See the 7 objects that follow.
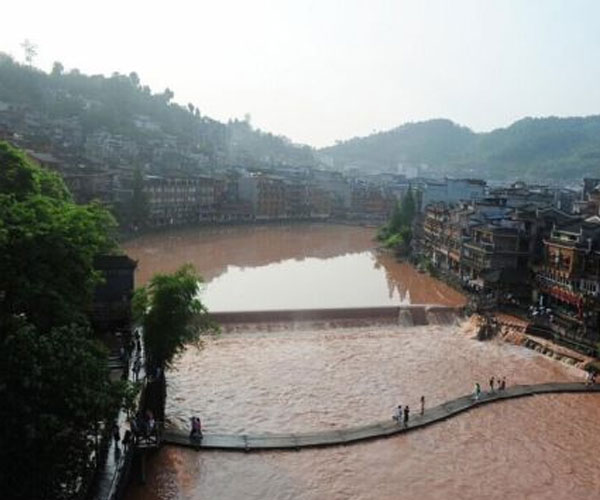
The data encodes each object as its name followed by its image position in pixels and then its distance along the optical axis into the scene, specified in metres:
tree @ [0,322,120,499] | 12.92
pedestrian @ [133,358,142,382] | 24.62
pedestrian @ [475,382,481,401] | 27.47
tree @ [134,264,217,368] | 24.53
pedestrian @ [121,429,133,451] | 19.47
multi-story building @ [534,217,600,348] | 35.50
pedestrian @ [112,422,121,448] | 19.34
